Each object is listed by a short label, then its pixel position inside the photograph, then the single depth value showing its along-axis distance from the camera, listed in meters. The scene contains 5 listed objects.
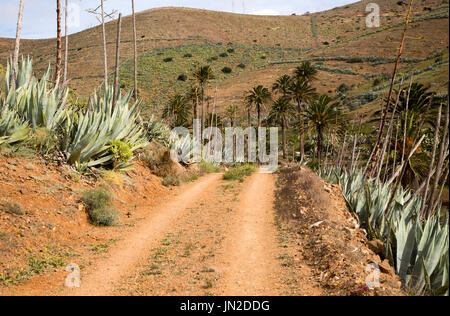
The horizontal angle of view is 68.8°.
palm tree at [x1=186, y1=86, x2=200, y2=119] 36.83
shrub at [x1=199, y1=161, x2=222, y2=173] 19.60
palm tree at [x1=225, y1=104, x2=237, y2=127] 45.47
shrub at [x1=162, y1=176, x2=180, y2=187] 13.05
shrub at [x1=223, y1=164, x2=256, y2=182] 16.45
